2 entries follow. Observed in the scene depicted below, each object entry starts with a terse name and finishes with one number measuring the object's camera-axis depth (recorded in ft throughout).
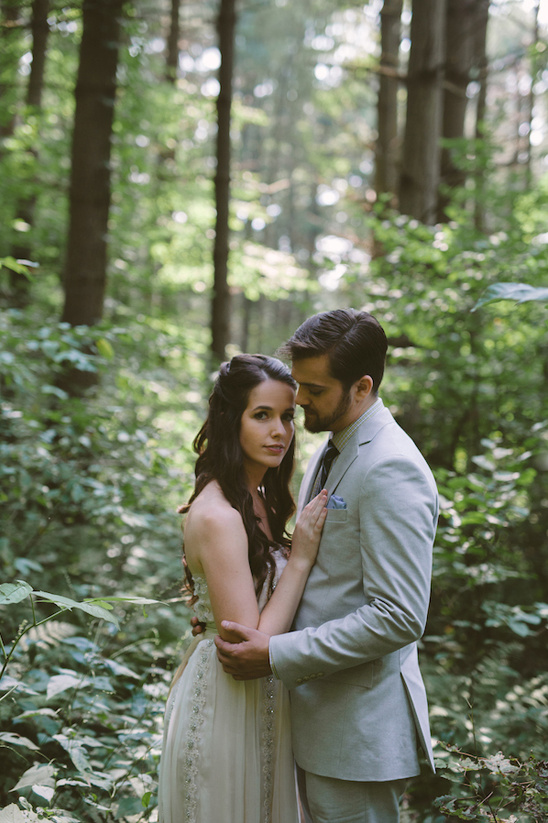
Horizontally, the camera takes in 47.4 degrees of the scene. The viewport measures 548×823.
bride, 7.39
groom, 6.56
